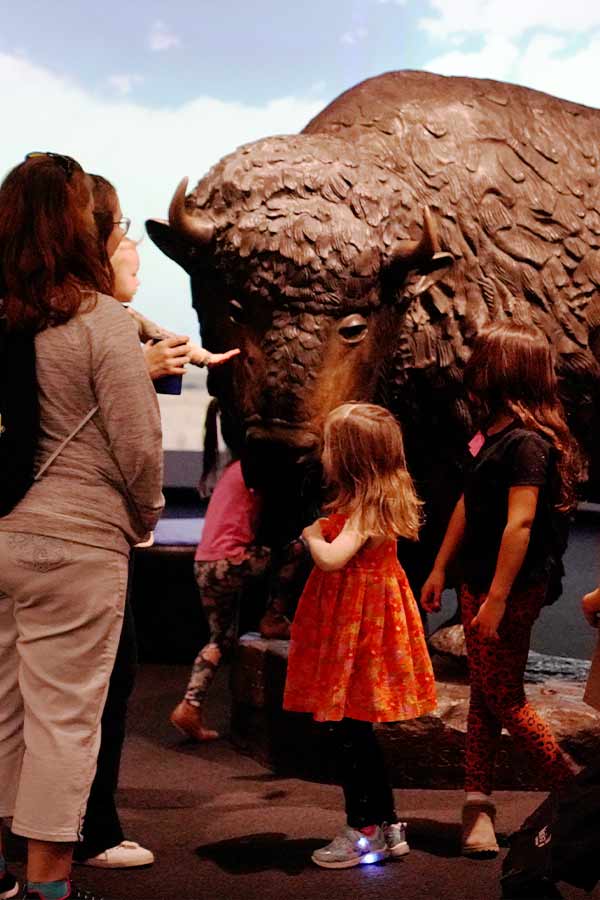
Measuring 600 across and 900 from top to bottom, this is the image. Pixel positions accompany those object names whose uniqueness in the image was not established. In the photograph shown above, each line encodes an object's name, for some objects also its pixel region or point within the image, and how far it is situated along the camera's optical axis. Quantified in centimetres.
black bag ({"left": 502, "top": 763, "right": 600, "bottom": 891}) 246
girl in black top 317
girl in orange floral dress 314
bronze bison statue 405
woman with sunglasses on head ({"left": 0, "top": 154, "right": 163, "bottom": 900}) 263
